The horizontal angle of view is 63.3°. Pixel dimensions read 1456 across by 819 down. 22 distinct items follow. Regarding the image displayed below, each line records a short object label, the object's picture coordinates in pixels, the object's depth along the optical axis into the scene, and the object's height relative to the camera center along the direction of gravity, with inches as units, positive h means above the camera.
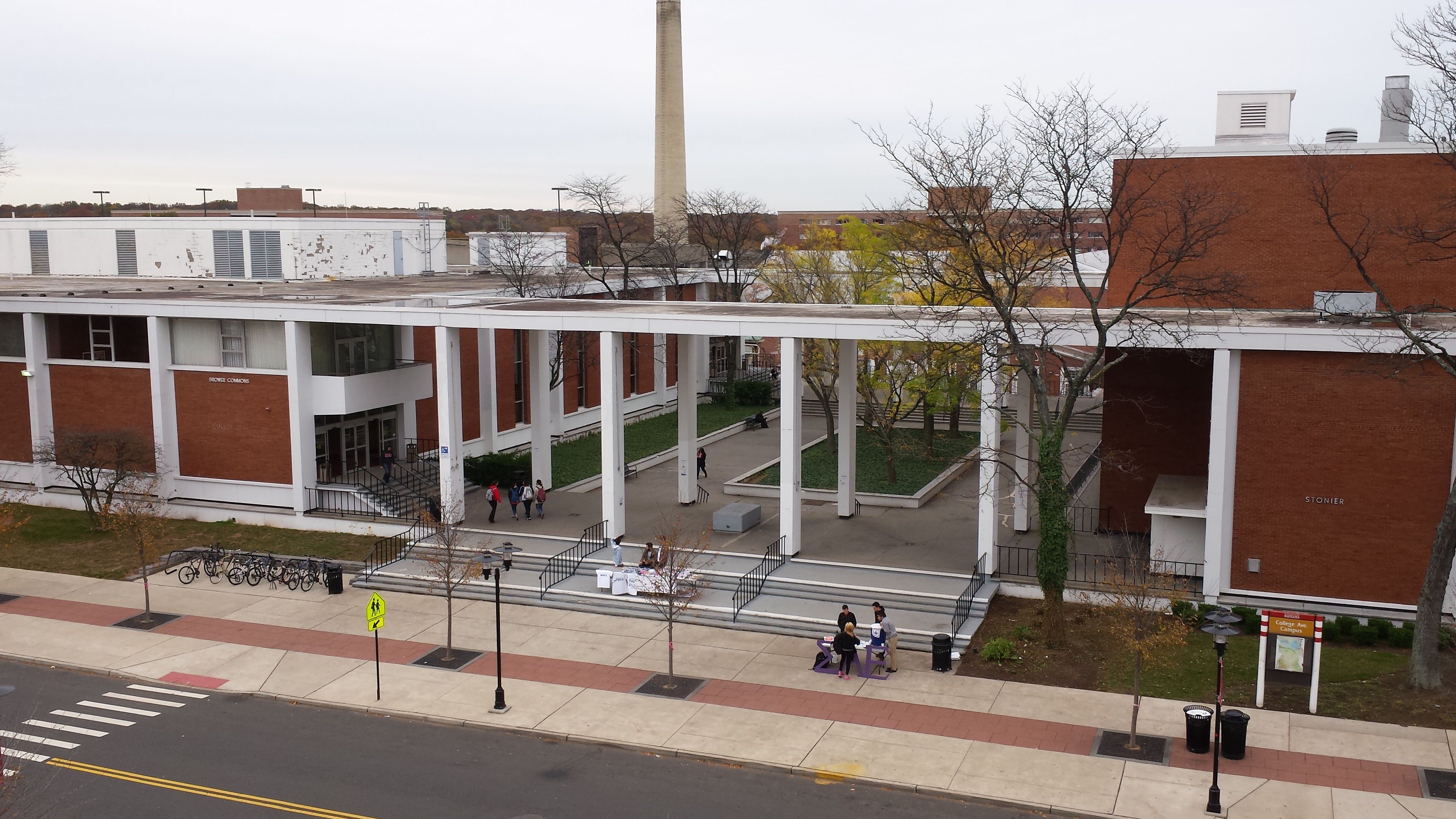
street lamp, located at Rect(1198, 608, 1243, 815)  704.4 -253.3
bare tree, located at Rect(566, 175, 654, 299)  2081.7 +42.8
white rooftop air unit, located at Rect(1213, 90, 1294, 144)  1416.1 +178.2
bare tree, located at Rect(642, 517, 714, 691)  977.5 -277.0
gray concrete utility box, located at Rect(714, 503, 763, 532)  1357.0 -289.4
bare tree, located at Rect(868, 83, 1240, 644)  968.9 +12.1
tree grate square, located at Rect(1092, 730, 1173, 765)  796.0 -328.1
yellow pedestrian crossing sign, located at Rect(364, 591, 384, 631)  912.9 -266.2
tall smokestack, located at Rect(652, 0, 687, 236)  3073.3 +376.1
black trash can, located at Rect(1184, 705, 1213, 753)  797.9 -311.7
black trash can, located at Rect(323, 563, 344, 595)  1217.4 -319.1
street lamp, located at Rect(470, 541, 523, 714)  1171.9 -295.2
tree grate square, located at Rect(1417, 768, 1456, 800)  727.7 -322.5
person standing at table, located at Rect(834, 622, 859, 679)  954.1 -305.1
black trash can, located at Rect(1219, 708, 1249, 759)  781.3 -308.2
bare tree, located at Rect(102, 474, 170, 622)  1159.0 -270.2
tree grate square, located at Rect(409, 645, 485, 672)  1007.1 -336.6
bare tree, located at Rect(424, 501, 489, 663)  1032.8 -288.8
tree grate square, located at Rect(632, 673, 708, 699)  931.3 -334.0
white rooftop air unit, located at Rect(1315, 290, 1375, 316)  1159.6 -37.2
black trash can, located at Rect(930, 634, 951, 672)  962.1 -313.0
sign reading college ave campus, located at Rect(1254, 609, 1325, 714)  870.4 -280.2
